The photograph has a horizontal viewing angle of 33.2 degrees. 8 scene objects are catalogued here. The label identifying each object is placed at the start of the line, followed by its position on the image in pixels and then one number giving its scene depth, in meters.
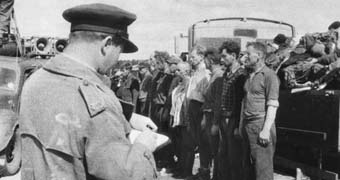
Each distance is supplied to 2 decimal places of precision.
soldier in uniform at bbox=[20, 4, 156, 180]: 2.32
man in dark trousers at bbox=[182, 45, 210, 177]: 8.76
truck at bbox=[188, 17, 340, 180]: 7.04
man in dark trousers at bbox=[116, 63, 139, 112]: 14.48
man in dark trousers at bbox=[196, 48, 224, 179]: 8.30
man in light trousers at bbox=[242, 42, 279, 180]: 6.45
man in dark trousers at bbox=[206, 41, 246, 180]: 7.54
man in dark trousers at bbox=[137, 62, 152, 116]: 13.52
